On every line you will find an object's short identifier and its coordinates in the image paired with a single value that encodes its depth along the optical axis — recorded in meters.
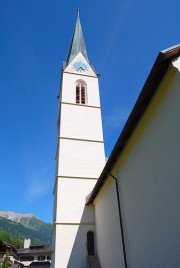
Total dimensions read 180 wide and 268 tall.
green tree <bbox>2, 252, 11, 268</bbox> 19.06
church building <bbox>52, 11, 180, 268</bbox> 4.42
